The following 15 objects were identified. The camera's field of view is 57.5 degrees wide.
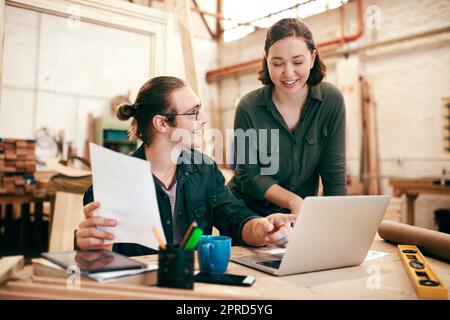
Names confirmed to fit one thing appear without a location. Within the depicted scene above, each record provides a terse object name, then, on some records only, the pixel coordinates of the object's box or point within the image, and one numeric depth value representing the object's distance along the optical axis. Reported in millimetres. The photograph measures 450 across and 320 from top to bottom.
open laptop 857
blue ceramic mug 918
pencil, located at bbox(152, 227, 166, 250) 793
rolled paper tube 1119
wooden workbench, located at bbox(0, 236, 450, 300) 714
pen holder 755
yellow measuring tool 765
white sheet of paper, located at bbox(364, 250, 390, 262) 1143
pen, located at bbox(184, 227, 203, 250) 776
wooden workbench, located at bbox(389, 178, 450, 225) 4360
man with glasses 1439
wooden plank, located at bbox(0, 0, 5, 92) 1952
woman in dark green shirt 1740
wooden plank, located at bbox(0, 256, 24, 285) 785
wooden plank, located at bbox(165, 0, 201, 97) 2760
